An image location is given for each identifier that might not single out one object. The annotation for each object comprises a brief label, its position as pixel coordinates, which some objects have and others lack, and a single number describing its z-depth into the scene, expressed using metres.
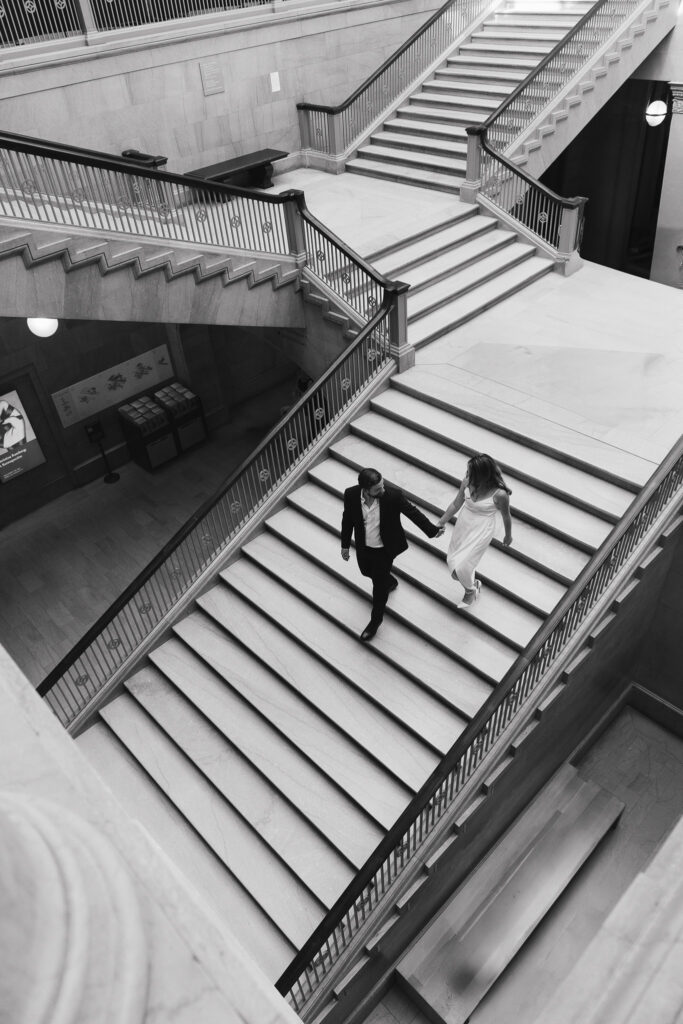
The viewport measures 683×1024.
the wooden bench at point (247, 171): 11.80
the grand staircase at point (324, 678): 6.40
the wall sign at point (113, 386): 12.70
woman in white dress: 5.96
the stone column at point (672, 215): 12.91
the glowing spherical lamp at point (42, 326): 9.62
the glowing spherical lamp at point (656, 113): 11.70
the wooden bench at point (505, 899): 6.45
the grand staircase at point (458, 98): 13.02
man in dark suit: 6.30
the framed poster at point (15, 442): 11.79
